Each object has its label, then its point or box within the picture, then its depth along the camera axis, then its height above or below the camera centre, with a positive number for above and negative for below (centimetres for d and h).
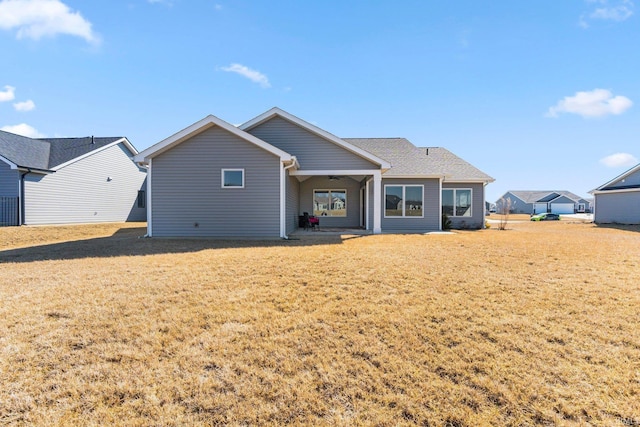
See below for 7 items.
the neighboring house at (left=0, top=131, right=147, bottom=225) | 1514 +208
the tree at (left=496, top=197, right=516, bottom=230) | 1825 +4
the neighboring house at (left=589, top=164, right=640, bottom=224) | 2170 +96
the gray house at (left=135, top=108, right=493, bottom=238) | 1126 +139
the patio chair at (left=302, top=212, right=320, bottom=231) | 1510 -48
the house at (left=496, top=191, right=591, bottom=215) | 5553 +177
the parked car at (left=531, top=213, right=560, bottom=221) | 3794 -70
